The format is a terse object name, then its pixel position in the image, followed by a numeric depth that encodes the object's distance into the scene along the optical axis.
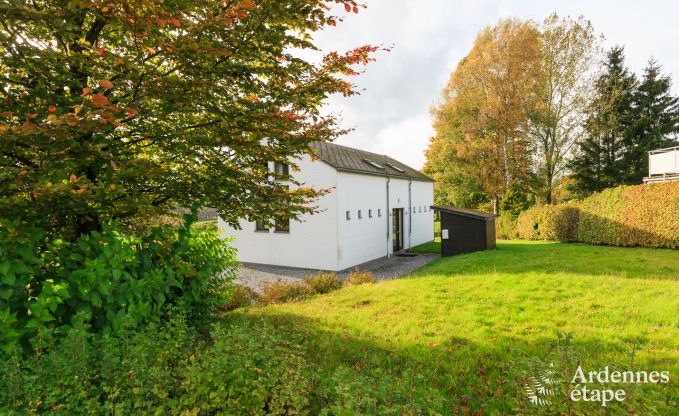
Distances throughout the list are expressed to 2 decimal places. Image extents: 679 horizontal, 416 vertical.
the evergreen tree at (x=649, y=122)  26.80
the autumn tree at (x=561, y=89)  24.47
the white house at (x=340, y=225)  15.09
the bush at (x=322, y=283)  10.02
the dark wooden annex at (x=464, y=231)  17.28
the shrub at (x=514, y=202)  24.78
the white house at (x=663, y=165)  17.56
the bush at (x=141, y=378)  2.66
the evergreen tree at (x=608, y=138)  25.94
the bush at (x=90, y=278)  3.08
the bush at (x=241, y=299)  8.49
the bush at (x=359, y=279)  10.87
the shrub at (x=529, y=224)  22.33
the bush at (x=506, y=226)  24.62
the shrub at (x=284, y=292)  9.19
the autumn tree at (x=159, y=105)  2.99
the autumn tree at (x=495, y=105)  24.22
